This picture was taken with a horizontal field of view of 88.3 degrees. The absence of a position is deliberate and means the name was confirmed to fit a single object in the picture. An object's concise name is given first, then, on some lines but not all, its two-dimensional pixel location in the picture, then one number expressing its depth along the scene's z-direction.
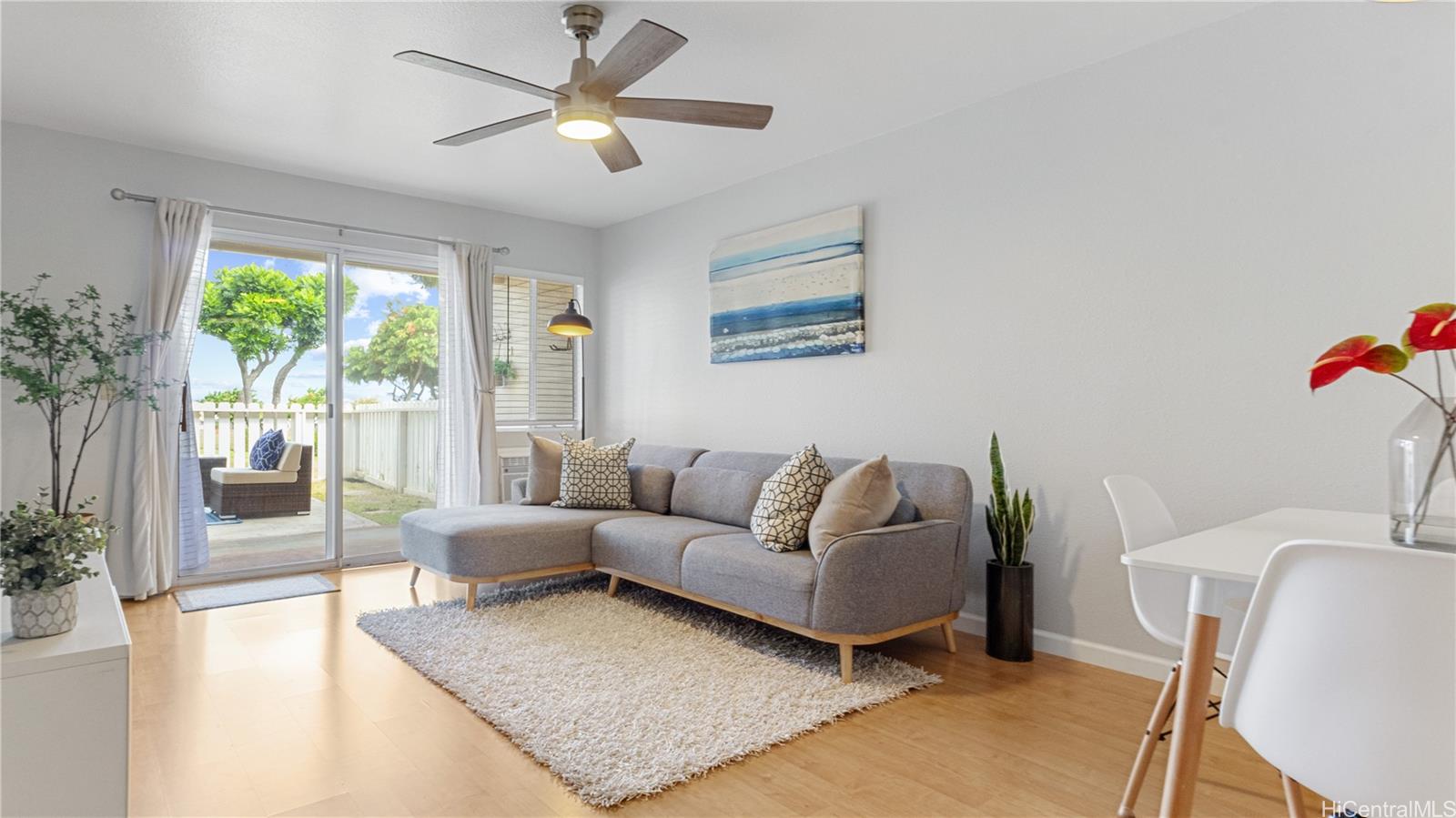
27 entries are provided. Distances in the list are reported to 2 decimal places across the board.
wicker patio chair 4.60
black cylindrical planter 3.09
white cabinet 1.36
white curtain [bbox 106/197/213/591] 4.04
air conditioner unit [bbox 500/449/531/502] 5.61
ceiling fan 2.43
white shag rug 2.23
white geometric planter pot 1.49
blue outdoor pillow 4.70
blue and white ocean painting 4.05
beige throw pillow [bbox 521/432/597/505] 4.57
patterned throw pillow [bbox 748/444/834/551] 3.22
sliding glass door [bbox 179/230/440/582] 4.54
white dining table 1.43
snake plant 3.13
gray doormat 3.96
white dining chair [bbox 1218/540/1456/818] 1.02
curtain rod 4.04
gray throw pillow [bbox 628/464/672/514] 4.48
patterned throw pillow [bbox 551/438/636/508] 4.42
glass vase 1.48
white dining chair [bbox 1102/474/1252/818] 1.91
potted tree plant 3.63
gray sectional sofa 2.84
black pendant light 4.45
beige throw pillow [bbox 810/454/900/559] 3.00
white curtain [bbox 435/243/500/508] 5.25
